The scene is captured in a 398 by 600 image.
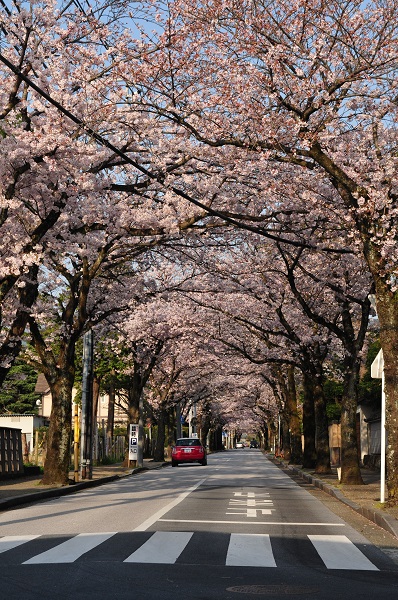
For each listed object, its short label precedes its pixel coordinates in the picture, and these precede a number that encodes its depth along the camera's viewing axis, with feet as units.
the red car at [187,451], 154.61
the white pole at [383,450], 55.06
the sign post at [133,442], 128.98
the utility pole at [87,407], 90.68
